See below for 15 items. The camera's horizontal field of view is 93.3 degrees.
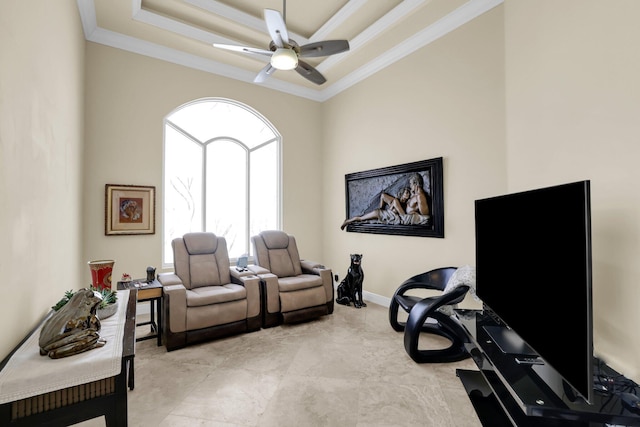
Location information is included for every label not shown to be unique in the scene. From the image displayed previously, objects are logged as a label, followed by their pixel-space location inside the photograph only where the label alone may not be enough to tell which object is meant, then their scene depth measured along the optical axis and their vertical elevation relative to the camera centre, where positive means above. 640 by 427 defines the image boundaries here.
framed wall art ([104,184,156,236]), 3.78 +0.10
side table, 2.97 -0.75
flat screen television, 1.17 -0.29
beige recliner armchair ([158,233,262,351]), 2.96 -0.82
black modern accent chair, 2.68 -0.96
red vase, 2.72 -0.52
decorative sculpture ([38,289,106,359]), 1.46 -0.57
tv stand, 1.20 -0.78
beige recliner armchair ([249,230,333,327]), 3.57 -0.81
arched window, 4.49 +0.71
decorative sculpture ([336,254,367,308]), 4.32 -1.00
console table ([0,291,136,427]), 1.26 -0.78
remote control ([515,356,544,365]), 1.58 -0.78
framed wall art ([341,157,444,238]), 3.67 +0.21
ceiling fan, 2.69 +1.62
